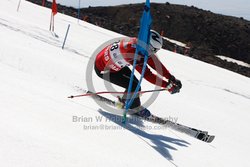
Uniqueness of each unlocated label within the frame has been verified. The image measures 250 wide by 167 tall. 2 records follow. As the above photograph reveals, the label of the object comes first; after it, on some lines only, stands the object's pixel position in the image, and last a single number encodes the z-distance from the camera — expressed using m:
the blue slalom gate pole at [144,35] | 10.73
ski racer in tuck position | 11.20
